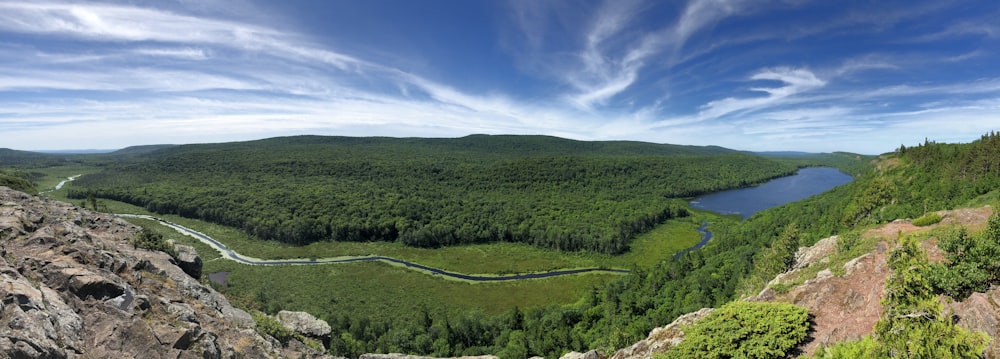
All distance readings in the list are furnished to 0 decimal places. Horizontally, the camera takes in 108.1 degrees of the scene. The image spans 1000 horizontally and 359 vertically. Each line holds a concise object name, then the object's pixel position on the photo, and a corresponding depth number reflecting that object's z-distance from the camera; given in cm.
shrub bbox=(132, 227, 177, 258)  3167
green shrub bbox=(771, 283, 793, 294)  2634
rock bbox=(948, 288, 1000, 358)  1374
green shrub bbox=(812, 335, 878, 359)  1318
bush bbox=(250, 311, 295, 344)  2880
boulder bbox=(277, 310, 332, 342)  3573
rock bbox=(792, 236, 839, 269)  3231
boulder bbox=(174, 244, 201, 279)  3450
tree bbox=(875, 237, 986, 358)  1155
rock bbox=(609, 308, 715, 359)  2437
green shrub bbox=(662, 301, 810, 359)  1844
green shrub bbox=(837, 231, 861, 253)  2995
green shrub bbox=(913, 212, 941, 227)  3147
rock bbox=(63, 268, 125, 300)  1877
